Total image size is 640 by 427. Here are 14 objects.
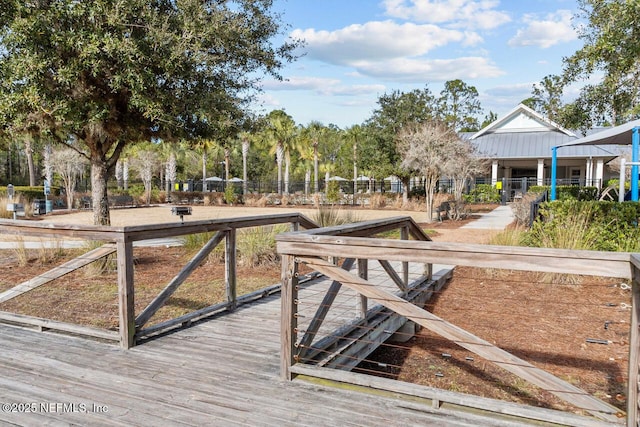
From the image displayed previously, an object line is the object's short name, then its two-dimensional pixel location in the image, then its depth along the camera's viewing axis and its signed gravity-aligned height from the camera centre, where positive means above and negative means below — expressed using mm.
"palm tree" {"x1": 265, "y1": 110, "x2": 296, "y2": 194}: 41638 +3488
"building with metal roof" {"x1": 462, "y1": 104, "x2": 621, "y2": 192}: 32219 +1872
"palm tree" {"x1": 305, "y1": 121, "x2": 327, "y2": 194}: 43528 +4010
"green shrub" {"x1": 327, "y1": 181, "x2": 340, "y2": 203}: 31250 -1122
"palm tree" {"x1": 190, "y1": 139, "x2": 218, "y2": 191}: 39306 -212
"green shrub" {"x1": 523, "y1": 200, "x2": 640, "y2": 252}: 8516 -893
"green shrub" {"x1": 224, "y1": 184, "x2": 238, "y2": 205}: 32906 -1456
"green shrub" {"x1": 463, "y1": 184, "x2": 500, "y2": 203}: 33000 -1136
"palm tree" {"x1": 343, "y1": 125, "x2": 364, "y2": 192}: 41762 +3703
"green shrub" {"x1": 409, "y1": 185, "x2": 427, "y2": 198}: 30981 -977
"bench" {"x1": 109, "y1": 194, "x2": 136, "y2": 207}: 28928 -1644
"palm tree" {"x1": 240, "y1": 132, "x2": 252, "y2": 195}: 40644 +2940
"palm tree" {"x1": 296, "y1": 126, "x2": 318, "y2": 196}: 43250 +2810
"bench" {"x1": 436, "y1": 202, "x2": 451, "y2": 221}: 20170 -1402
